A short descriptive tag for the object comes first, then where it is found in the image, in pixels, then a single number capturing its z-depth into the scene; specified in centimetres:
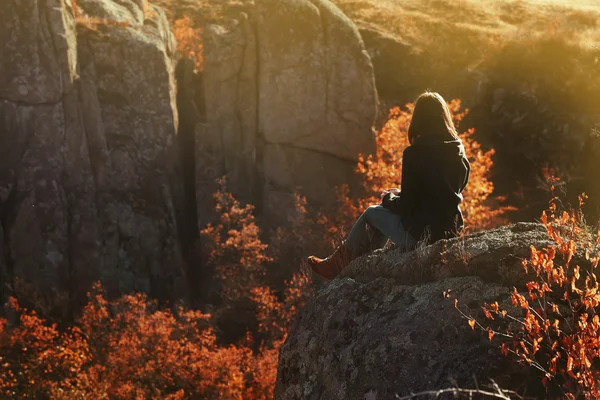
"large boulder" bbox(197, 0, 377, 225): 3406
